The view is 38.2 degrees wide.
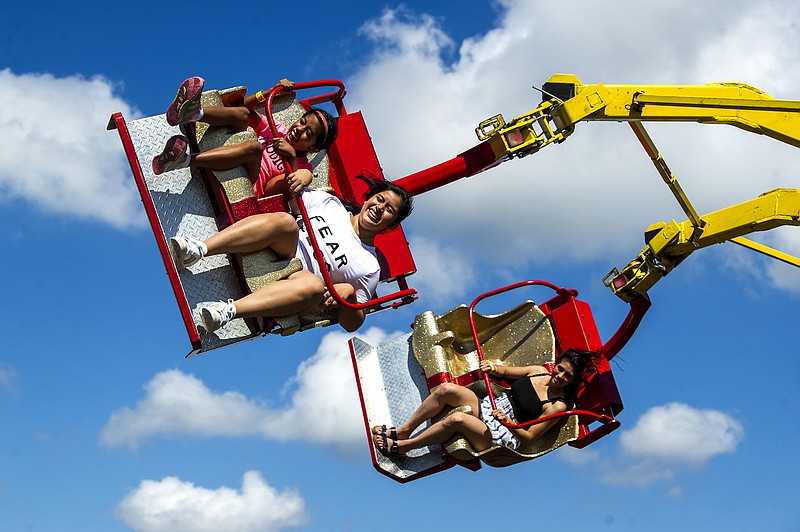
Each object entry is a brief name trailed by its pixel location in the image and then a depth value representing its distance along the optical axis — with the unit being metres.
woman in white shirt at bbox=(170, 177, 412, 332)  8.57
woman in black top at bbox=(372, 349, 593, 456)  9.74
